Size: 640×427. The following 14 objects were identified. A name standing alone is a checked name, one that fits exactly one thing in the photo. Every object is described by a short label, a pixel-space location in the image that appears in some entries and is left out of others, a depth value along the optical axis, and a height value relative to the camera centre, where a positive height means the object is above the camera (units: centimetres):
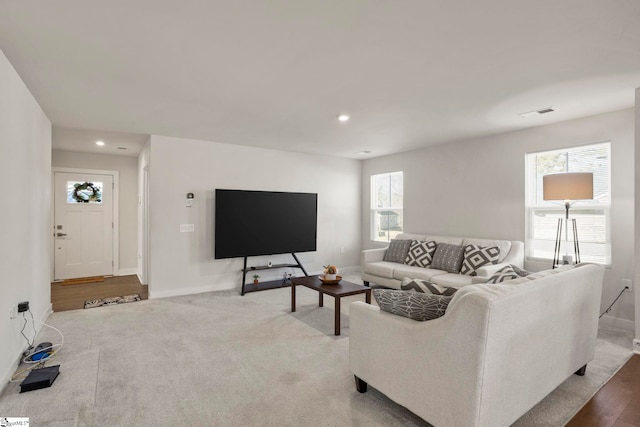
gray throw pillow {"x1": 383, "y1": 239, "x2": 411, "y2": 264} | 547 -62
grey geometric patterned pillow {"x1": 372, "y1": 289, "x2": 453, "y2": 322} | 186 -54
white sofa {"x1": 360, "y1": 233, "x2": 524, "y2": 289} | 418 -82
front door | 621 -20
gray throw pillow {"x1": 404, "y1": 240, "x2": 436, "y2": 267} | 510 -63
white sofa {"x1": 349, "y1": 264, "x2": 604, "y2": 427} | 157 -77
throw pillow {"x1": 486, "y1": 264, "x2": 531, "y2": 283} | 229 -44
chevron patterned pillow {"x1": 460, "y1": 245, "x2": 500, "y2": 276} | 435 -60
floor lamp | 339 +29
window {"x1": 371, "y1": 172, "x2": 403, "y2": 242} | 652 +17
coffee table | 344 -87
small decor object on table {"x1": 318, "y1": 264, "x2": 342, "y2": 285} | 400 -77
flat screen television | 517 -14
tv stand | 522 -118
